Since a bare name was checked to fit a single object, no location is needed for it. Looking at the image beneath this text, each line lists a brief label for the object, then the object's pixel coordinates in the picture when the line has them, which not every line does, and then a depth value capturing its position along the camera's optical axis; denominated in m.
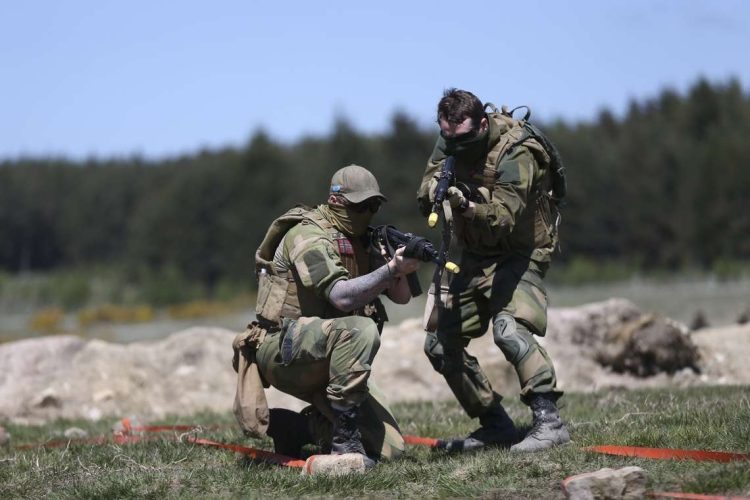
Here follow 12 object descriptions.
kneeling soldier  14.18
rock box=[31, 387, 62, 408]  27.30
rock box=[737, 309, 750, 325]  33.73
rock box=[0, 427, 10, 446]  19.11
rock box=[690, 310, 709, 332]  36.69
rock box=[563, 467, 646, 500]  11.44
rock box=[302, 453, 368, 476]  13.70
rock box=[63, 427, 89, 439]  19.86
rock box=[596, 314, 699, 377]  27.77
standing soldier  14.77
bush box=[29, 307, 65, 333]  77.87
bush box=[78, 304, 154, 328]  89.19
